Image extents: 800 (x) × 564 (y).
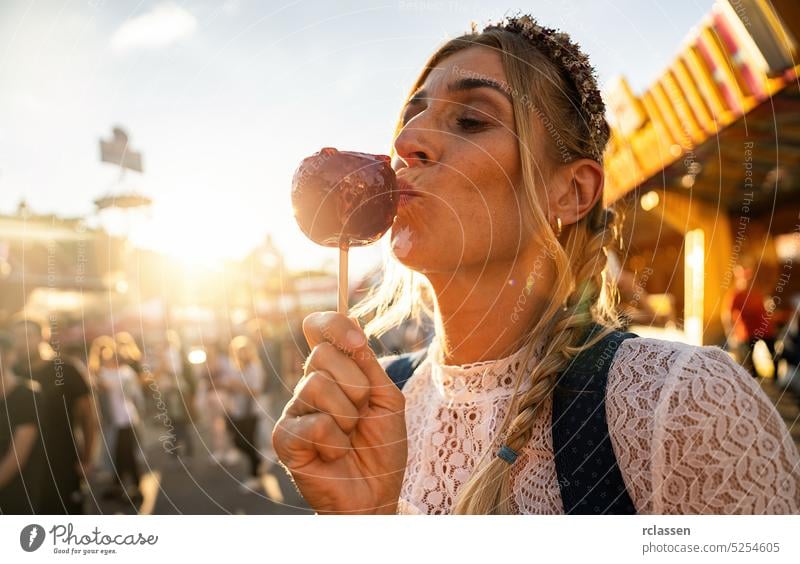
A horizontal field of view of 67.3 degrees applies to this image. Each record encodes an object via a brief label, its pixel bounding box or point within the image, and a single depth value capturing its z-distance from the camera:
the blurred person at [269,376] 6.79
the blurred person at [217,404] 6.34
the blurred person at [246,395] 5.58
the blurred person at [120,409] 5.39
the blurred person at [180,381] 6.61
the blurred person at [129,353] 7.04
